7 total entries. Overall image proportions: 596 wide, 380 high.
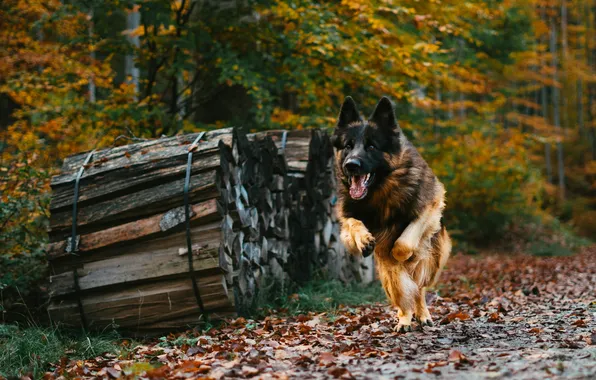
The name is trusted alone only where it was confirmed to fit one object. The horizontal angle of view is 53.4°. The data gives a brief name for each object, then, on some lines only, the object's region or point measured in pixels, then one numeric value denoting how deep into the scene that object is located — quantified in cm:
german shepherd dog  529
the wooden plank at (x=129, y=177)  592
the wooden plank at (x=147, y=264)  574
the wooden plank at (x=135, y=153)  610
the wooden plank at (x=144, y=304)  581
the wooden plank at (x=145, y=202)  582
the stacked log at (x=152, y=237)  580
